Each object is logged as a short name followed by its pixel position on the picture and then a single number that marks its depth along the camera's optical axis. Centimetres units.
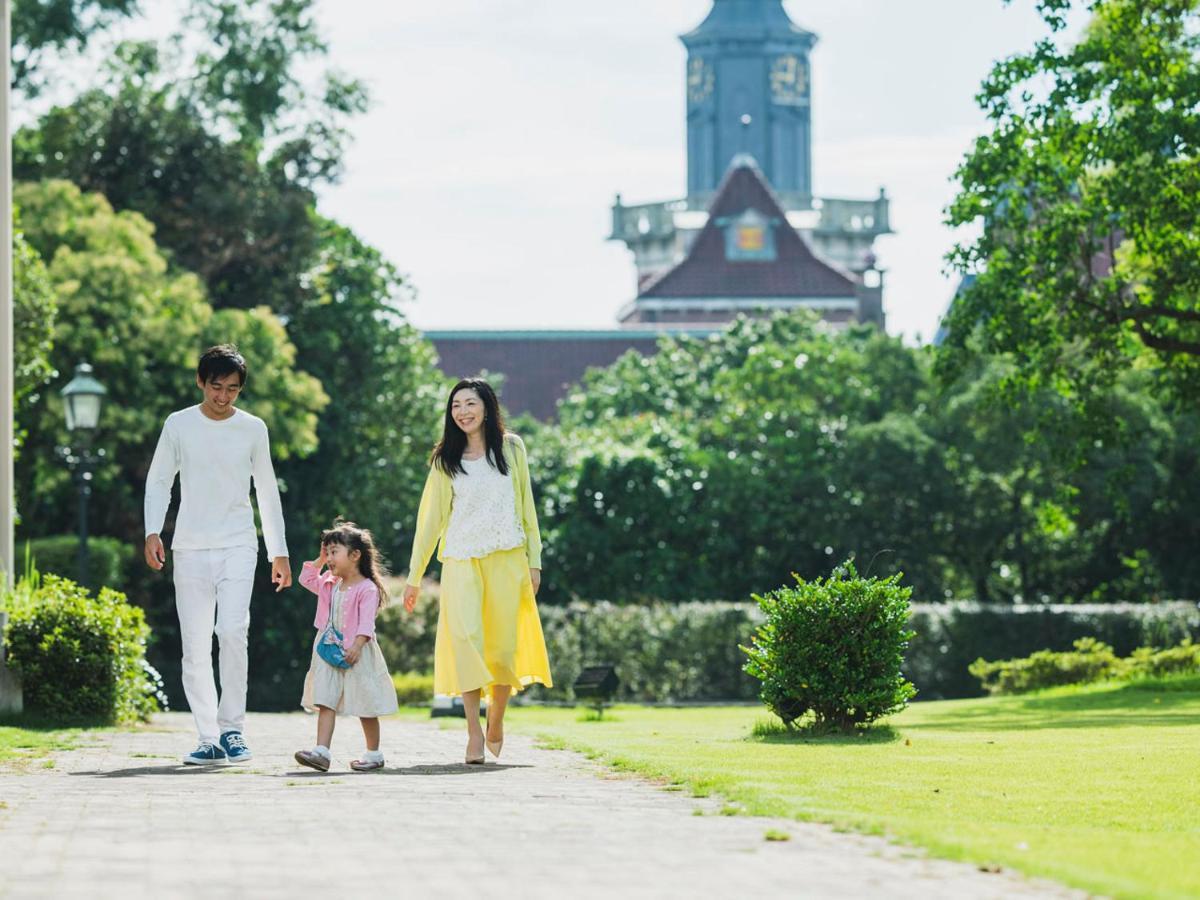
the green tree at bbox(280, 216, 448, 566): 4659
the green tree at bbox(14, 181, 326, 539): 3650
